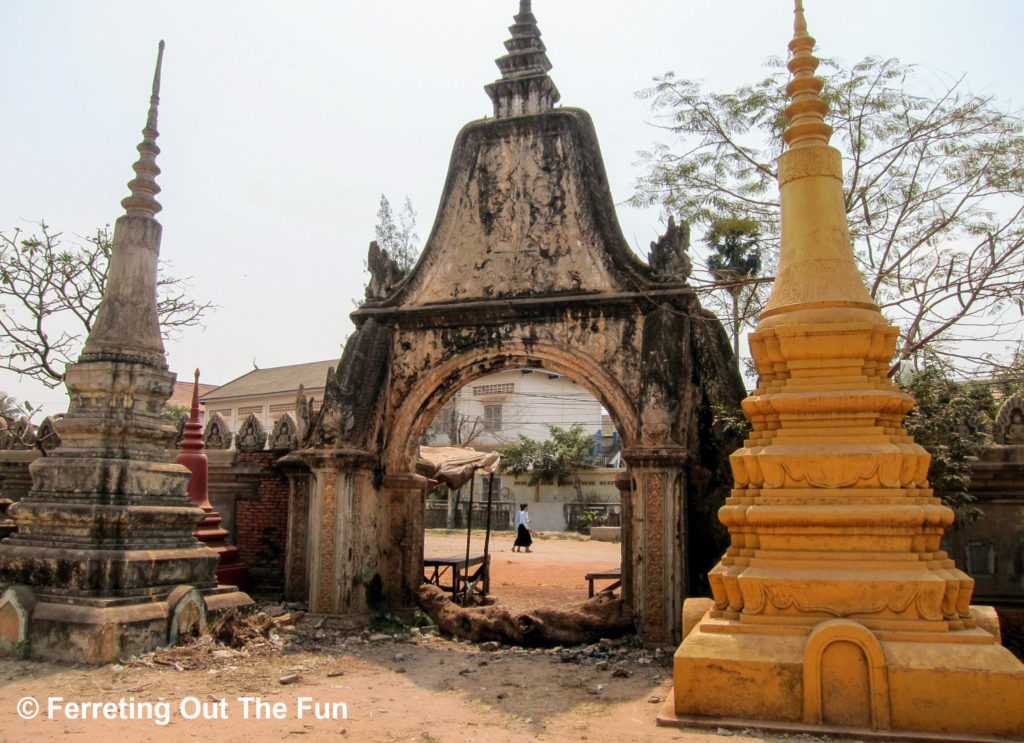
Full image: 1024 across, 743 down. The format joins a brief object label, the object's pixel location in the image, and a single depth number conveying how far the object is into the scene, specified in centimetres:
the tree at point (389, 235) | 2905
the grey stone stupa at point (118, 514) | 697
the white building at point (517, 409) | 4134
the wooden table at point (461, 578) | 1181
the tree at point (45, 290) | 1672
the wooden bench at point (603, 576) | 1106
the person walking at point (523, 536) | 2494
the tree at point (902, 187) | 988
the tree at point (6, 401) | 3346
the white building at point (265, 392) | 4138
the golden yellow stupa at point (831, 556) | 445
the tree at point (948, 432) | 756
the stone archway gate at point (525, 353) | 827
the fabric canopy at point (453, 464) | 1169
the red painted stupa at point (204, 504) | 982
